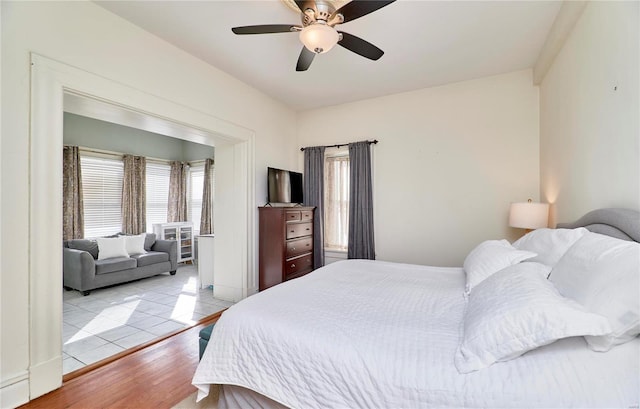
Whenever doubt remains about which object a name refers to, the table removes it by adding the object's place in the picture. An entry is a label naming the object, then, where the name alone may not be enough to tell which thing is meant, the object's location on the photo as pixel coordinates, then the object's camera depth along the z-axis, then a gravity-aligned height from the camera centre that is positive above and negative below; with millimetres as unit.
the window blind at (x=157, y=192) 5905 +357
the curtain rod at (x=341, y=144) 3986 +935
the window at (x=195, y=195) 6355 +300
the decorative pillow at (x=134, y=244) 4657 -590
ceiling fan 1764 +1246
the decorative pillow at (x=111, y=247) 4293 -598
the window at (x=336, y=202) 4305 +79
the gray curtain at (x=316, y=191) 4328 +258
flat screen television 3855 +312
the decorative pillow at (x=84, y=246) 4258 -555
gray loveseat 3830 -841
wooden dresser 3588 -490
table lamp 2691 -96
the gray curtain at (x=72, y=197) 4625 +211
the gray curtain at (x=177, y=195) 6184 +301
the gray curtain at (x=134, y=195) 5445 +281
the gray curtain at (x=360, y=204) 3979 +41
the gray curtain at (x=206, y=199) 6086 +201
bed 889 -542
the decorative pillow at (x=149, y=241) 5079 -584
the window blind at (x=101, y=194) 4984 +272
